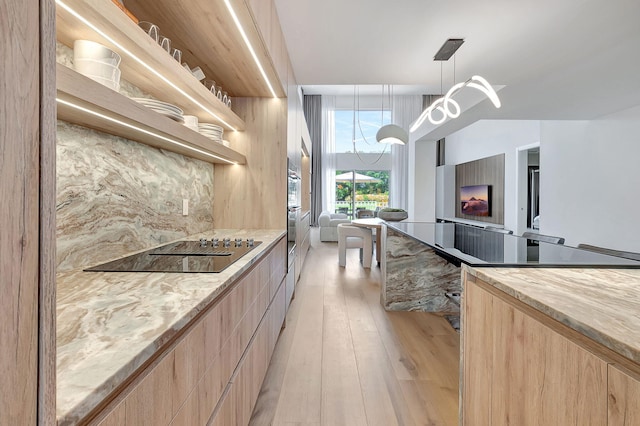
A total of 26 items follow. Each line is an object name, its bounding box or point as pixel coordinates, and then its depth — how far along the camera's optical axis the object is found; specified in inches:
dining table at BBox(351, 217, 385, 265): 179.8
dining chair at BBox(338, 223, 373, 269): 208.2
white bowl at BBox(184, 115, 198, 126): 73.9
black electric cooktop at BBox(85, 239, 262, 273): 49.5
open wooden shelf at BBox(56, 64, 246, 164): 35.7
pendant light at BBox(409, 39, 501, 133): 113.3
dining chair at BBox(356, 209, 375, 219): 339.6
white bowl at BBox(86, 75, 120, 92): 44.7
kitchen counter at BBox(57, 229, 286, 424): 20.1
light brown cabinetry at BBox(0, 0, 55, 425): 12.8
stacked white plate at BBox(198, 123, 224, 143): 84.9
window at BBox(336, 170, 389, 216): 433.1
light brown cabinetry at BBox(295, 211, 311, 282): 152.6
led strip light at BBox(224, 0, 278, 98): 61.4
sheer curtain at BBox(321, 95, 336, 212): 418.0
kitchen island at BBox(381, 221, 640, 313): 53.4
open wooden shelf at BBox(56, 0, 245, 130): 41.1
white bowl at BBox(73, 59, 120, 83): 44.5
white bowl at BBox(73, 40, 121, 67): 44.7
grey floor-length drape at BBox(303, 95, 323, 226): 414.3
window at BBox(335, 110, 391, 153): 426.3
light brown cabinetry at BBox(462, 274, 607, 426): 29.1
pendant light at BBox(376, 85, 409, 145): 220.4
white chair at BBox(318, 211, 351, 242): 310.9
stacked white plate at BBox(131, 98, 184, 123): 55.0
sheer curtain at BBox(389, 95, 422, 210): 418.0
